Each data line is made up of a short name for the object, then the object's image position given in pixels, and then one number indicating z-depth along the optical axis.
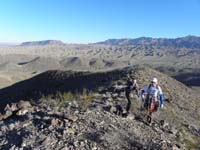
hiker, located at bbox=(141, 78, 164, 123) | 4.85
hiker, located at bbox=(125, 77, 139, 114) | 5.48
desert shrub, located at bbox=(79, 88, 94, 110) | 5.35
